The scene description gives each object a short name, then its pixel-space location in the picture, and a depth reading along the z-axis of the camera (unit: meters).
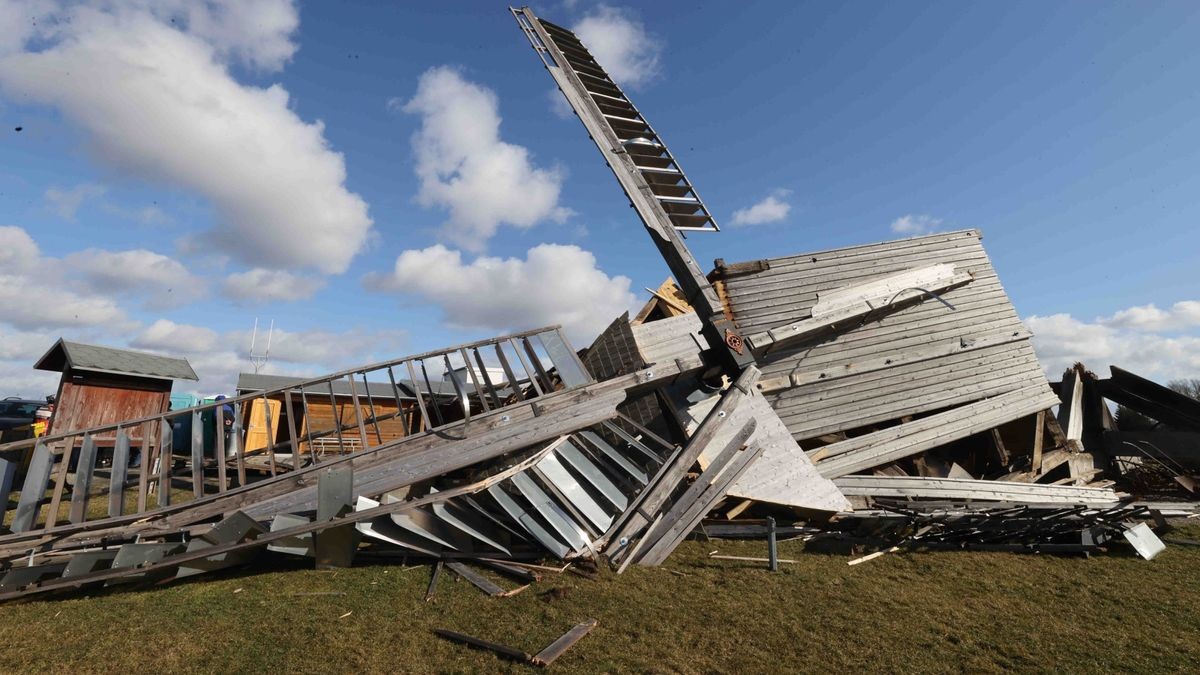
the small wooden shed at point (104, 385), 15.70
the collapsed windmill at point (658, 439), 7.30
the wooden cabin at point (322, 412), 19.89
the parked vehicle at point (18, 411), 22.49
